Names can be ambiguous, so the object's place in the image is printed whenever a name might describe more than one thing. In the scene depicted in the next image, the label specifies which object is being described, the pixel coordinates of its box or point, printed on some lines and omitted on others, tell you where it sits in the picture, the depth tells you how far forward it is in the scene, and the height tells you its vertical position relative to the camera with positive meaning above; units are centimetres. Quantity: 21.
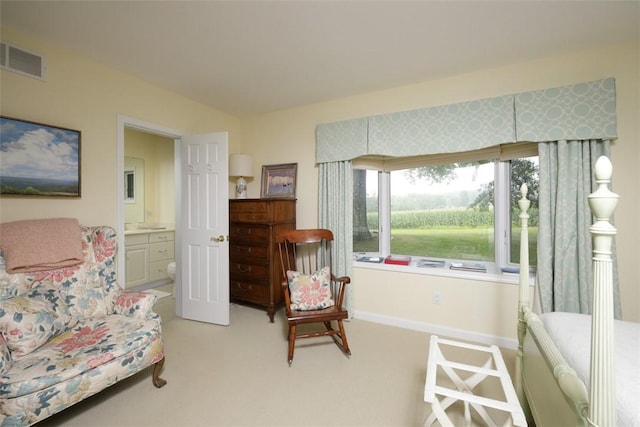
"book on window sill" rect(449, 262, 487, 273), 277 -55
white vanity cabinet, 405 -62
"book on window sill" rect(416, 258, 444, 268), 299 -55
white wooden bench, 122 -86
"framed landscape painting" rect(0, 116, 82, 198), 196 +43
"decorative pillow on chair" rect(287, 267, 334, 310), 252 -72
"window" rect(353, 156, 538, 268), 276 +4
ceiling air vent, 196 +113
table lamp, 363 +60
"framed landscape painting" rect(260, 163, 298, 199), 357 +45
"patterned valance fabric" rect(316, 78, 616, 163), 218 +82
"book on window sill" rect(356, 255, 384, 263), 325 -54
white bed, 75 -57
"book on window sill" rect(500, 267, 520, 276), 262 -55
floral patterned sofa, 142 -76
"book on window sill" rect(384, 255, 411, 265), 314 -54
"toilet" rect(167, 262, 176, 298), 374 -73
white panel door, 302 -14
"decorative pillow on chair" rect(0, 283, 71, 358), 155 -62
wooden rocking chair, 237 -68
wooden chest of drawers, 319 -41
